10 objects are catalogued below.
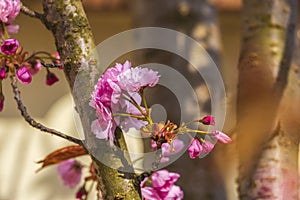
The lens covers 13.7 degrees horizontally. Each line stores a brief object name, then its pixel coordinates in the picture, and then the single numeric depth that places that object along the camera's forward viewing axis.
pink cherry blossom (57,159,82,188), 1.35
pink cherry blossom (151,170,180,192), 1.09
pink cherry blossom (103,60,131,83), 1.05
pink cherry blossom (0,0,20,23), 1.13
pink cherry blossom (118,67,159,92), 1.04
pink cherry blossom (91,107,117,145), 1.04
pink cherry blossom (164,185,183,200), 1.10
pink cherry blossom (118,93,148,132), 1.07
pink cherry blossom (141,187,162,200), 1.08
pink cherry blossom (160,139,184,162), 1.07
